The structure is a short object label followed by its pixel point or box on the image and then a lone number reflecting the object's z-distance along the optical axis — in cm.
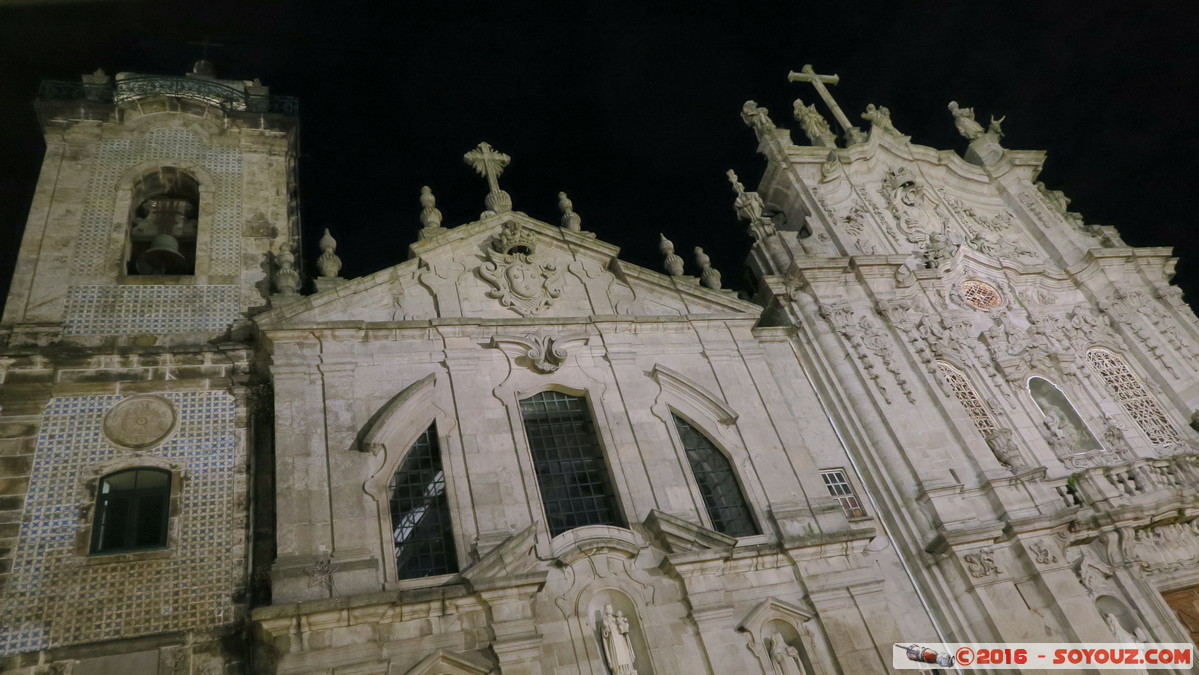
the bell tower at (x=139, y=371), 1048
